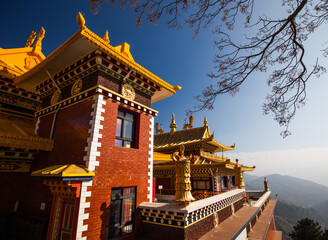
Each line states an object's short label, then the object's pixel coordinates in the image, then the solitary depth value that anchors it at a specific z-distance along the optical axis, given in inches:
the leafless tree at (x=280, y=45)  151.0
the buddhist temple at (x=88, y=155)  239.1
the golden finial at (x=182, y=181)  255.8
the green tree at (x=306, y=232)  1225.6
